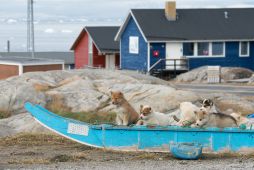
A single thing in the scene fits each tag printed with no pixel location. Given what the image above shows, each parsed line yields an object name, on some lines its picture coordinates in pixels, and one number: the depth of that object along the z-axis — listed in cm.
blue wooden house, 4994
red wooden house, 5984
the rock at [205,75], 4559
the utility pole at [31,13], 6292
